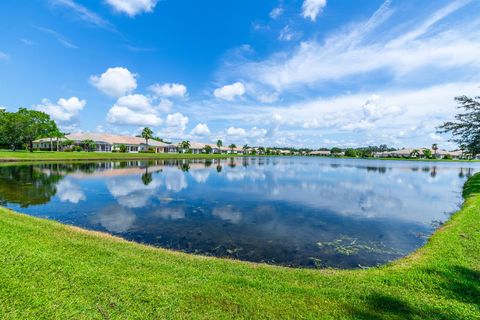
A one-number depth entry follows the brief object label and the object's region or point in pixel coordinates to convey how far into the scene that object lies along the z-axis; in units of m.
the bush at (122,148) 86.19
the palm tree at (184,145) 122.72
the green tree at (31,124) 70.62
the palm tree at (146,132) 97.62
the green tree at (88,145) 83.62
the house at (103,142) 86.81
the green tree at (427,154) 155.38
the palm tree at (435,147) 168.75
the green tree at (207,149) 139.99
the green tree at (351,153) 173.88
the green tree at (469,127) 23.31
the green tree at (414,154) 165.73
